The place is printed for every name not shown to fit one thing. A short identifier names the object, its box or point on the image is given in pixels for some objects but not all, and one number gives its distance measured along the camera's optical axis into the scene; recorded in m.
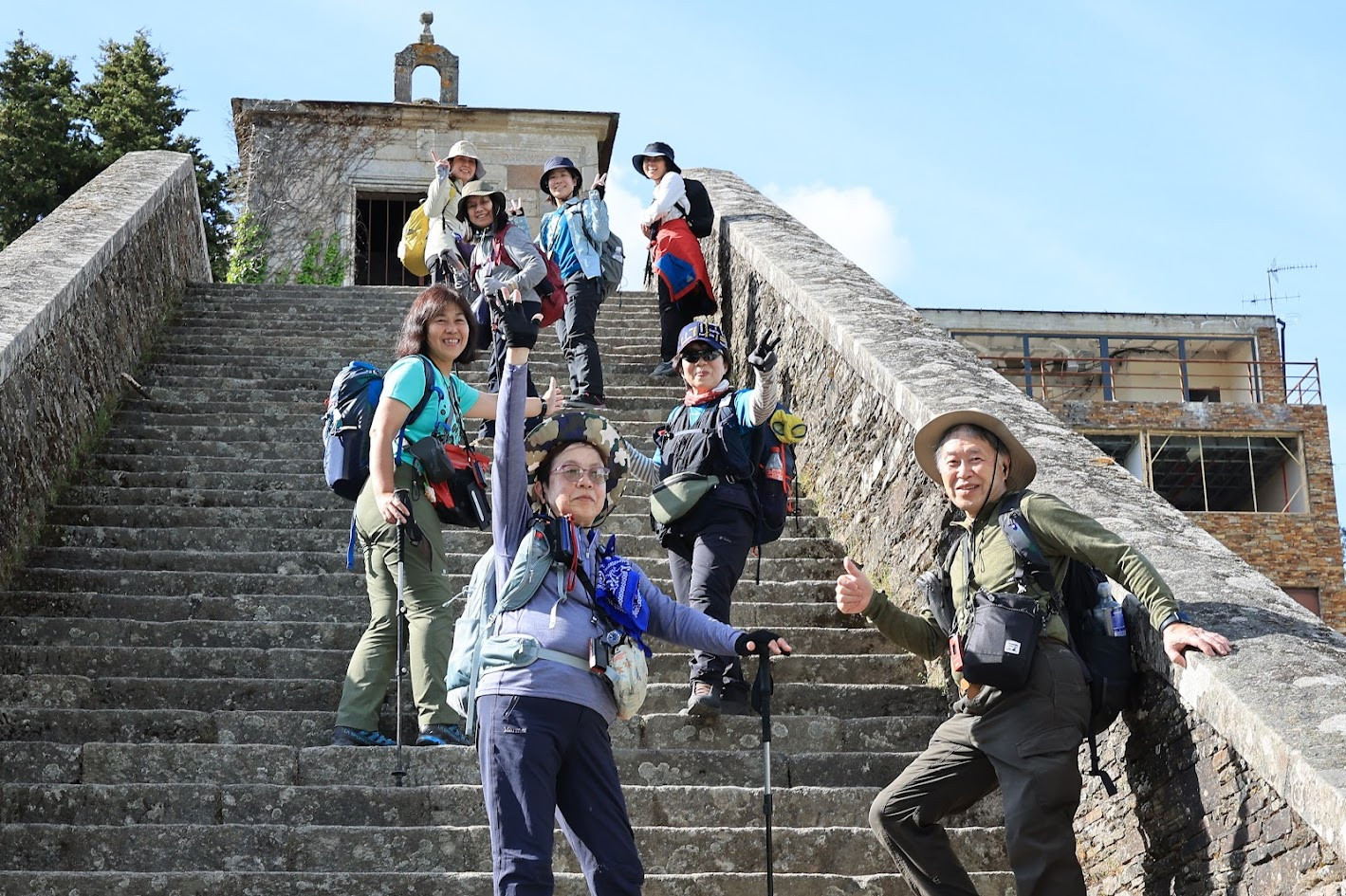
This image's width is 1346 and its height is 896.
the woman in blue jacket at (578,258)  9.35
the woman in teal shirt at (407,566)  5.69
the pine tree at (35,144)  22.11
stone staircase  5.01
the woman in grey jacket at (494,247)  8.68
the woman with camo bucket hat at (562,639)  4.03
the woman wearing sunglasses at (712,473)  5.97
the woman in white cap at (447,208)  9.48
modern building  32.25
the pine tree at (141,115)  23.44
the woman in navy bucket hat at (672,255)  10.33
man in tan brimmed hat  4.34
